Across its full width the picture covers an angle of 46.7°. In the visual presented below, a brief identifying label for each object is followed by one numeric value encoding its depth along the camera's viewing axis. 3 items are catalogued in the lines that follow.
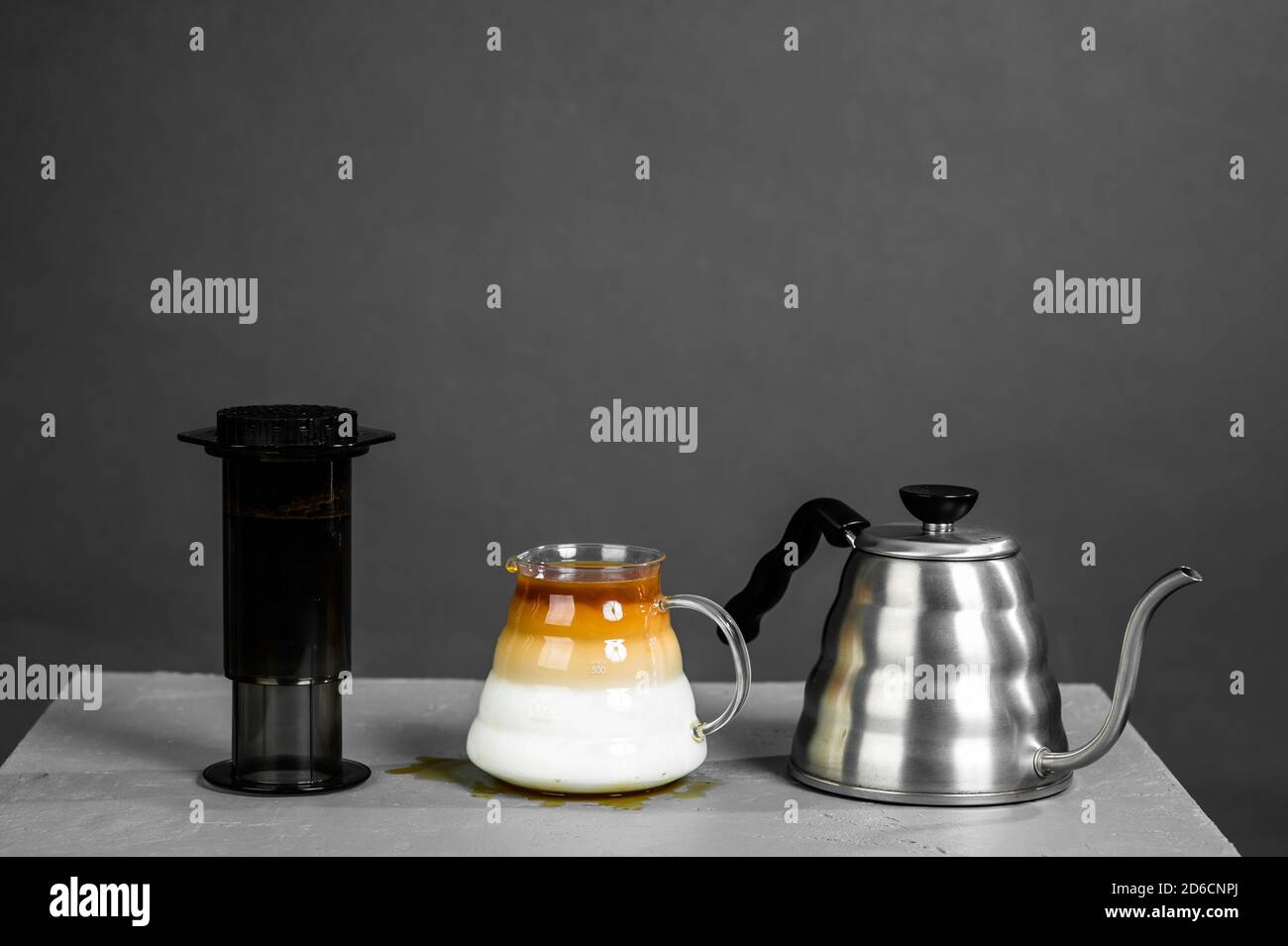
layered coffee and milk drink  1.16
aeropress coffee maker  1.16
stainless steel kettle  1.16
